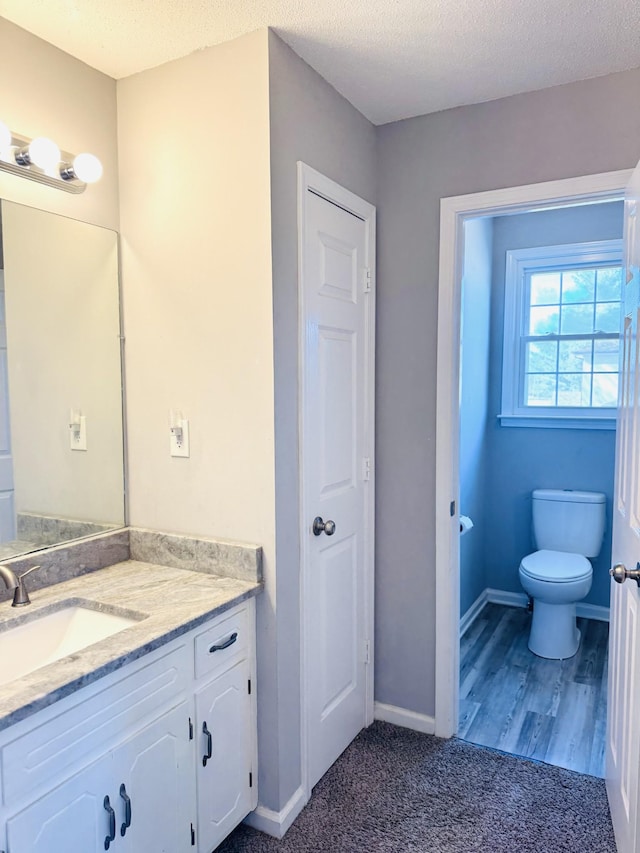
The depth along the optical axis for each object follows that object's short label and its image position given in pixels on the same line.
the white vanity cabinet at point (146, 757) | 1.15
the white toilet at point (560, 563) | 3.00
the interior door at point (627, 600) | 1.55
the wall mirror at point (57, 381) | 1.70
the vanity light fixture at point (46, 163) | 1.58
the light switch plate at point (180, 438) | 1.91
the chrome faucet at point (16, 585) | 1.52
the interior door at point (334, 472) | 1.96
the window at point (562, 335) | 3.39
